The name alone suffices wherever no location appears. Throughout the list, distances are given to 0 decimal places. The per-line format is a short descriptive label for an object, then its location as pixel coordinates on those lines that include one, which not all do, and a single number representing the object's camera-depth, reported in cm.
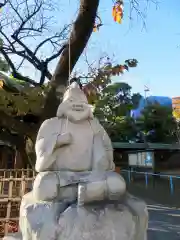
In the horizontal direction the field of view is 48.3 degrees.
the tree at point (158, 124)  1448
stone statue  170
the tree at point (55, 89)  357
